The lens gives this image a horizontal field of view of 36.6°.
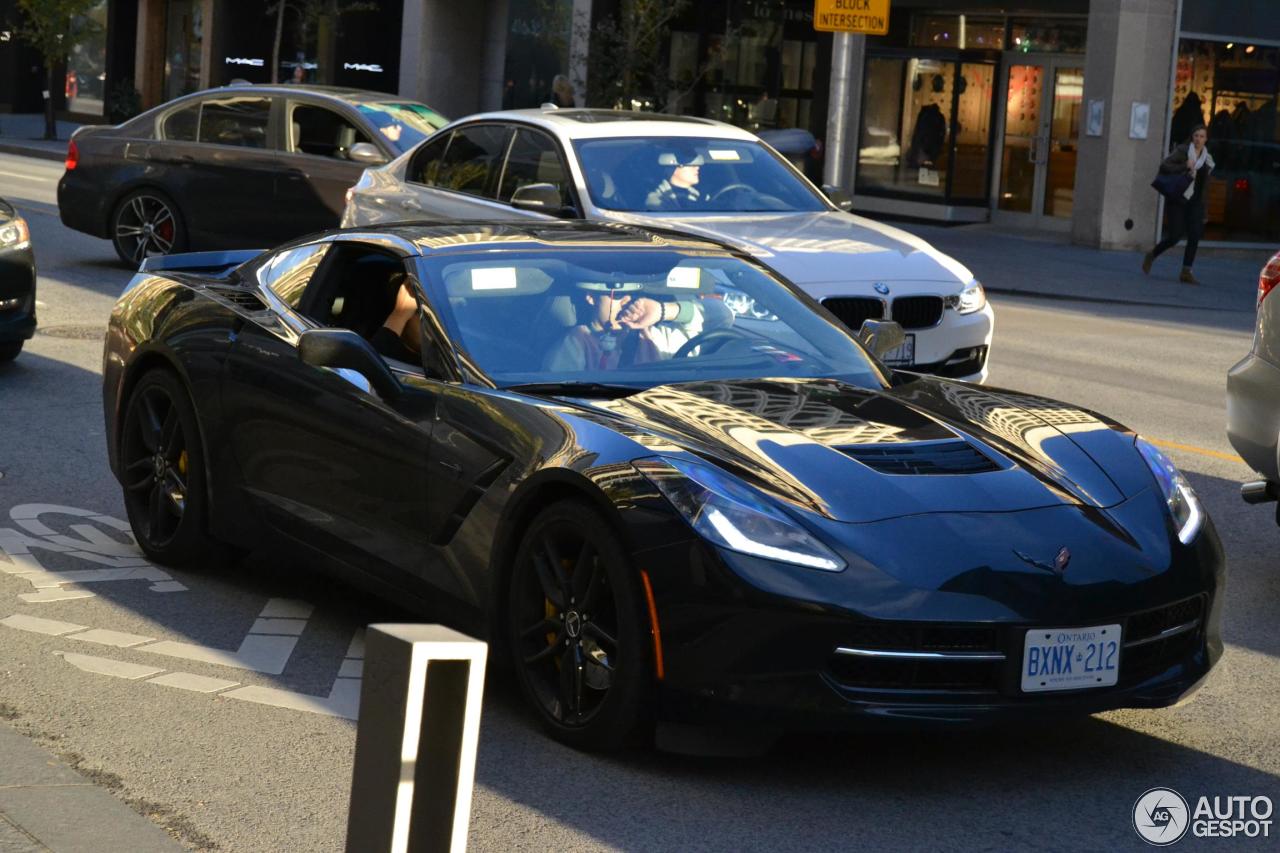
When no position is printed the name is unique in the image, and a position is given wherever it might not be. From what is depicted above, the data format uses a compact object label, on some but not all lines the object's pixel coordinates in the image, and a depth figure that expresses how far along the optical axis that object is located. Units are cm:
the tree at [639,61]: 3155
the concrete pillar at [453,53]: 3903
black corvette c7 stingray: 489
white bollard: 264
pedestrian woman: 2375
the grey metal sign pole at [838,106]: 2266
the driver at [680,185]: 1191
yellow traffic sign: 2167
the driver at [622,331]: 608
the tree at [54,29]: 4256
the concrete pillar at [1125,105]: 2780
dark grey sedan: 1638
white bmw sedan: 1095
